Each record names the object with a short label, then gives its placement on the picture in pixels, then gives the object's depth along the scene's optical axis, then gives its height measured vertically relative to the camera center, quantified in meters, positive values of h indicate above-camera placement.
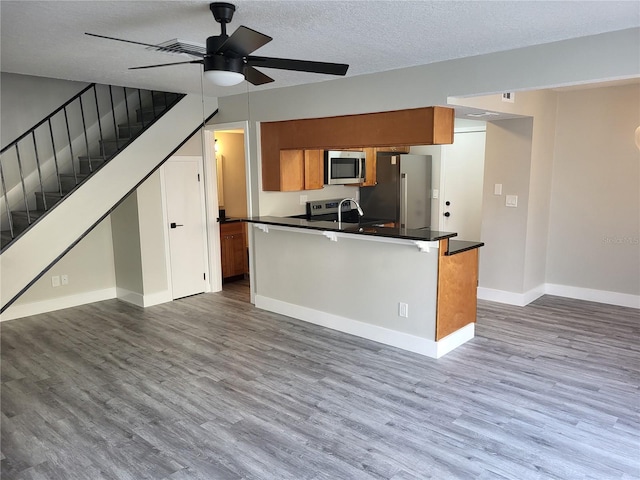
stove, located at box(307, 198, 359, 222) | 5.96 -0.46
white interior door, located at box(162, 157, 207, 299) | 5.61 -0.59
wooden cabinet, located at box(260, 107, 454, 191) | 3.85 +0.40
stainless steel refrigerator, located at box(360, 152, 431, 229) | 6.54 -0.22
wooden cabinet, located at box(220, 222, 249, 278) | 6.40 -1.02
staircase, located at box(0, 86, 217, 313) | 3.84 -0.05
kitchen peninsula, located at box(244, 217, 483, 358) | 3.93 -0.99
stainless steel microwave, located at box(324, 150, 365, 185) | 5.70 +0.12
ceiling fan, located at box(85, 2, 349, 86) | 2.18 +0.61
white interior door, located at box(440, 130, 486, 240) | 6.52 -0.13
